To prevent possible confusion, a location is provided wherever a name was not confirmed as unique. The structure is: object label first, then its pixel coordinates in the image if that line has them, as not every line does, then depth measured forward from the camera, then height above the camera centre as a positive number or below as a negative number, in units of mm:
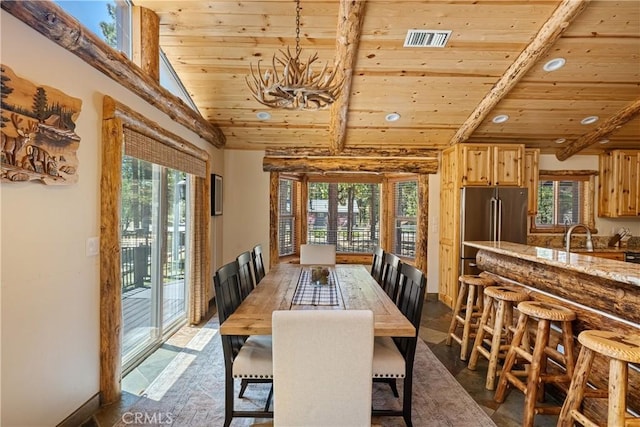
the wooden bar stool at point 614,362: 1670 -721
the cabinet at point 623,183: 5422 +458
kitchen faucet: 4220 -370
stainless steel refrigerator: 4844 -45
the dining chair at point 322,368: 1642 -723
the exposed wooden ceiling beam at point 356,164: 5602 +722
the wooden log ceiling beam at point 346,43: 2936 +1497
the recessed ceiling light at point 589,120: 4703 +1213
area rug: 2400 -1364
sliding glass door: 3064 -434
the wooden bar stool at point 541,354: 2299 -939
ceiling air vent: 3232 +1569
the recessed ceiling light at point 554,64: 3600 +1482
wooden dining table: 2041 -620
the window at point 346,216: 6941 -92
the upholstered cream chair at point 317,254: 4461 -528
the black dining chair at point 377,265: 3822 -582
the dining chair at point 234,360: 2178 -905
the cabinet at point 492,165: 4934 +646
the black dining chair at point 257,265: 3624 -562
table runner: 2518 -615
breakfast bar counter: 2088 -510
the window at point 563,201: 5742 +192
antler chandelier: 2438 +830
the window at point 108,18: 2428 +1407
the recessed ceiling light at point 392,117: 4660 +1221
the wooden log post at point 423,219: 5699 -111
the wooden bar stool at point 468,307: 3412 -944
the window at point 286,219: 6368 -145
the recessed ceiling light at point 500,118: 4642 +1206
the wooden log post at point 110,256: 2451 -317
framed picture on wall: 5082 +221
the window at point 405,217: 6496 -95
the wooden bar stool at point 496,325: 2883 -950
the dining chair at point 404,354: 2209 -891
